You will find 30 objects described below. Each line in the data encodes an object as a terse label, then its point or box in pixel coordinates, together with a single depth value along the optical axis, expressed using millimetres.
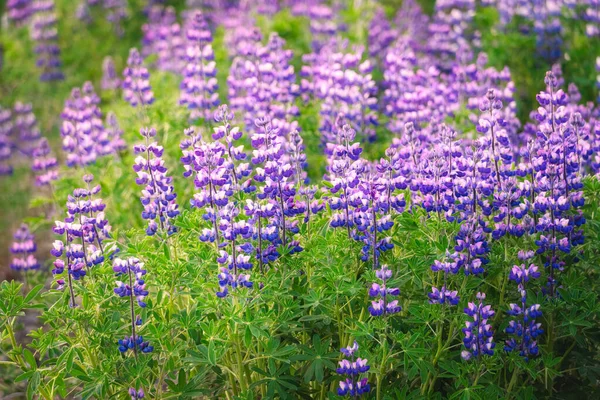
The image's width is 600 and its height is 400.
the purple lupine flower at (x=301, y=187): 6977
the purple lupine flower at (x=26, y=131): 14389
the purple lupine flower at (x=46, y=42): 16875
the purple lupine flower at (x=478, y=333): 6062
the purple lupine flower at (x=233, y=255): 6195
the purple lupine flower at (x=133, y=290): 6316
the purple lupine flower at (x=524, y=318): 6266
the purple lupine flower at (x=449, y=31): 14305
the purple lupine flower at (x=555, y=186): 6520
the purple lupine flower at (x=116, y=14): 18953
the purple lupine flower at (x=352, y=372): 6105
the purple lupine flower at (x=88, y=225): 6762
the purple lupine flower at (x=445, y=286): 6230
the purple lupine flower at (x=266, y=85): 9430
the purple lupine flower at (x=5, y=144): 14242
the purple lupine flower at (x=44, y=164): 10344
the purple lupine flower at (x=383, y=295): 6145
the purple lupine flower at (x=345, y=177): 6605
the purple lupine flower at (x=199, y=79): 10336
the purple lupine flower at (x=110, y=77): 13563
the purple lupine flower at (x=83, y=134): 10344
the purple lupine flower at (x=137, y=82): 10250
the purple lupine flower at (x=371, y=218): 6488
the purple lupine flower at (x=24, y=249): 9445
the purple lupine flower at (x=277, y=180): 6598
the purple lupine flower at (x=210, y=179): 6441
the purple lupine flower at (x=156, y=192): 6957
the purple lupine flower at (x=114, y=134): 10875
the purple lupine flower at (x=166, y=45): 14141
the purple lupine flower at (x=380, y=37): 13700
